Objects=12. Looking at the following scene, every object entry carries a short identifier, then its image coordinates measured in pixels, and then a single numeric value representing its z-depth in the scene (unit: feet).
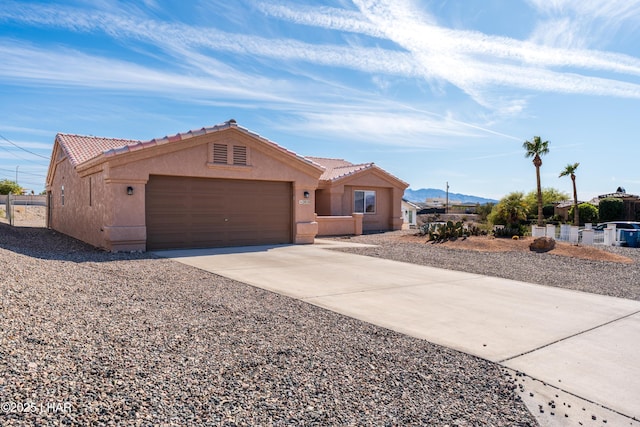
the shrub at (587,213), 132.87
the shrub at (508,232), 63.26
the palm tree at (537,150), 113.09
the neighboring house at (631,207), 125.49
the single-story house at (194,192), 46.42
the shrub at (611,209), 124.57
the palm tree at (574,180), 124.77
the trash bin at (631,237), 65.92
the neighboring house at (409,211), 132.57
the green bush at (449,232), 61.67
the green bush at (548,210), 154.97
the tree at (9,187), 204.36
